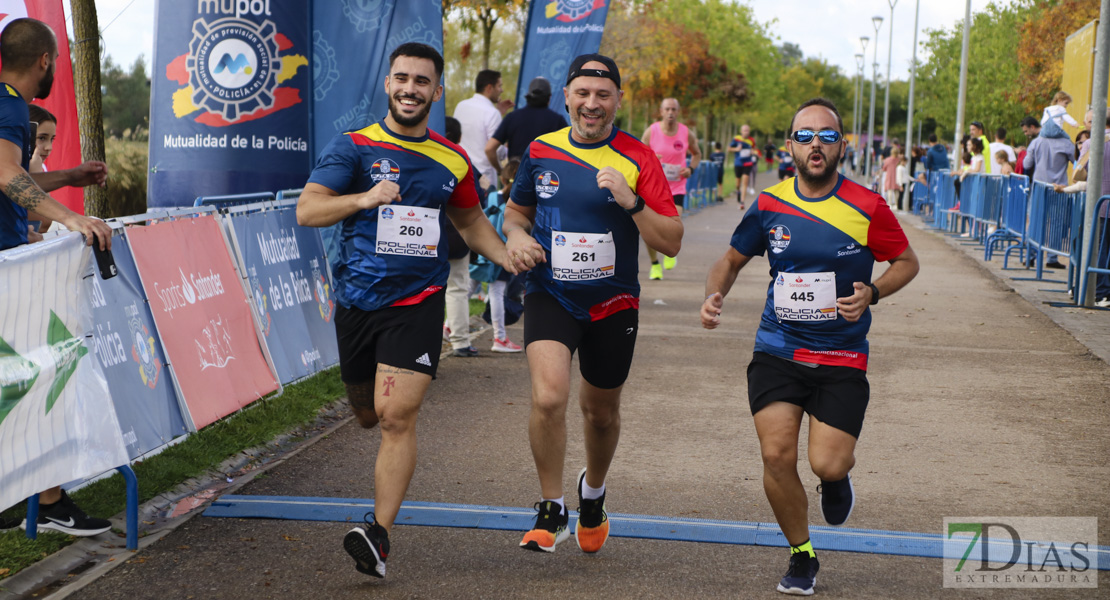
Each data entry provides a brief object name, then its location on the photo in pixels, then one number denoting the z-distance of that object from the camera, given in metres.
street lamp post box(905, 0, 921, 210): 40.96
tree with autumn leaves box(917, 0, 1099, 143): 40.47
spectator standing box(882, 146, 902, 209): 35.78
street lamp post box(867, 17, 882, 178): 64.81
